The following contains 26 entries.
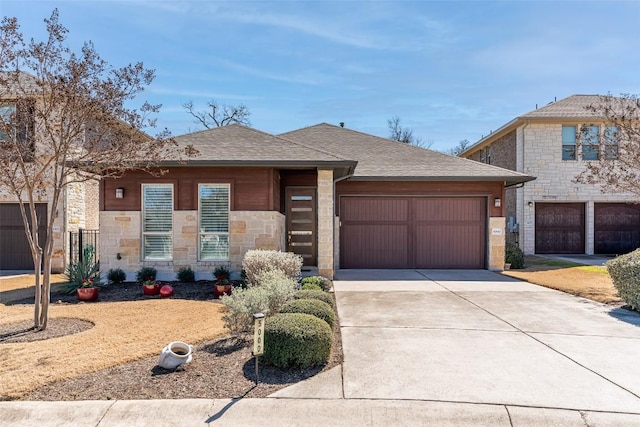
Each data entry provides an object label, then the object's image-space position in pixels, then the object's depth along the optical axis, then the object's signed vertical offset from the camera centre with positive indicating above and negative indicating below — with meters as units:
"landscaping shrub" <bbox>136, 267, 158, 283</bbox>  9.09 -1.42
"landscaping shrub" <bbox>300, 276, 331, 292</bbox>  7.66 -1.35
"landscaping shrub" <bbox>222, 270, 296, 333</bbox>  5.08 -1.20
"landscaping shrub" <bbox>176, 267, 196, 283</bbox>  9.20 -1.46
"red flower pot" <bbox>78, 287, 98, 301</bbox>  7.82 -1.61
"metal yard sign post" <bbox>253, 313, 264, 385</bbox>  3.68 -1.16
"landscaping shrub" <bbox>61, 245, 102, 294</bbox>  8.37 -1.35
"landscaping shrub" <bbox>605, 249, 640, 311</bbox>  6.82 -1.11
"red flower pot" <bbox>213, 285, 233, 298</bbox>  8.02 -1.56
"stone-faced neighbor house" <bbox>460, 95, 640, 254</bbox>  15.76 +0.55
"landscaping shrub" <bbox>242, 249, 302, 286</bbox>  7.87 -1.02
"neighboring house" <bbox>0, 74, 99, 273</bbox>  11.96 -0.38
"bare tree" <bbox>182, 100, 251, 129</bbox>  29.55 +7.38
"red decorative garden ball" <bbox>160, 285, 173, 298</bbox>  8.09 -1.62
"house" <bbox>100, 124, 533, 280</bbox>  9.47 +0.18
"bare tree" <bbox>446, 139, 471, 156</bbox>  40.16 +6.90
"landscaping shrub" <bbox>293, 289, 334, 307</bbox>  5.94 -1.25
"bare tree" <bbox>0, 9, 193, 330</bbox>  5.46 +1.52
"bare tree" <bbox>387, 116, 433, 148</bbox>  38.19 +7.74
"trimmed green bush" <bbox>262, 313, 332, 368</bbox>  4.08 -1.36
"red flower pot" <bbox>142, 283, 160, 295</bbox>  8.25 -1.60
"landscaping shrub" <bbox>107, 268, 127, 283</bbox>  9.29 -1.49
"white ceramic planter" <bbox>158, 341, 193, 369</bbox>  4.12 -1.53
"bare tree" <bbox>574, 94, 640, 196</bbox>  9.35 +1.63
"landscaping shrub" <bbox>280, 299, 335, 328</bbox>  4.97 -1.22
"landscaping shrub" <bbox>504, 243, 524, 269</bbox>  12.30 -1.36
